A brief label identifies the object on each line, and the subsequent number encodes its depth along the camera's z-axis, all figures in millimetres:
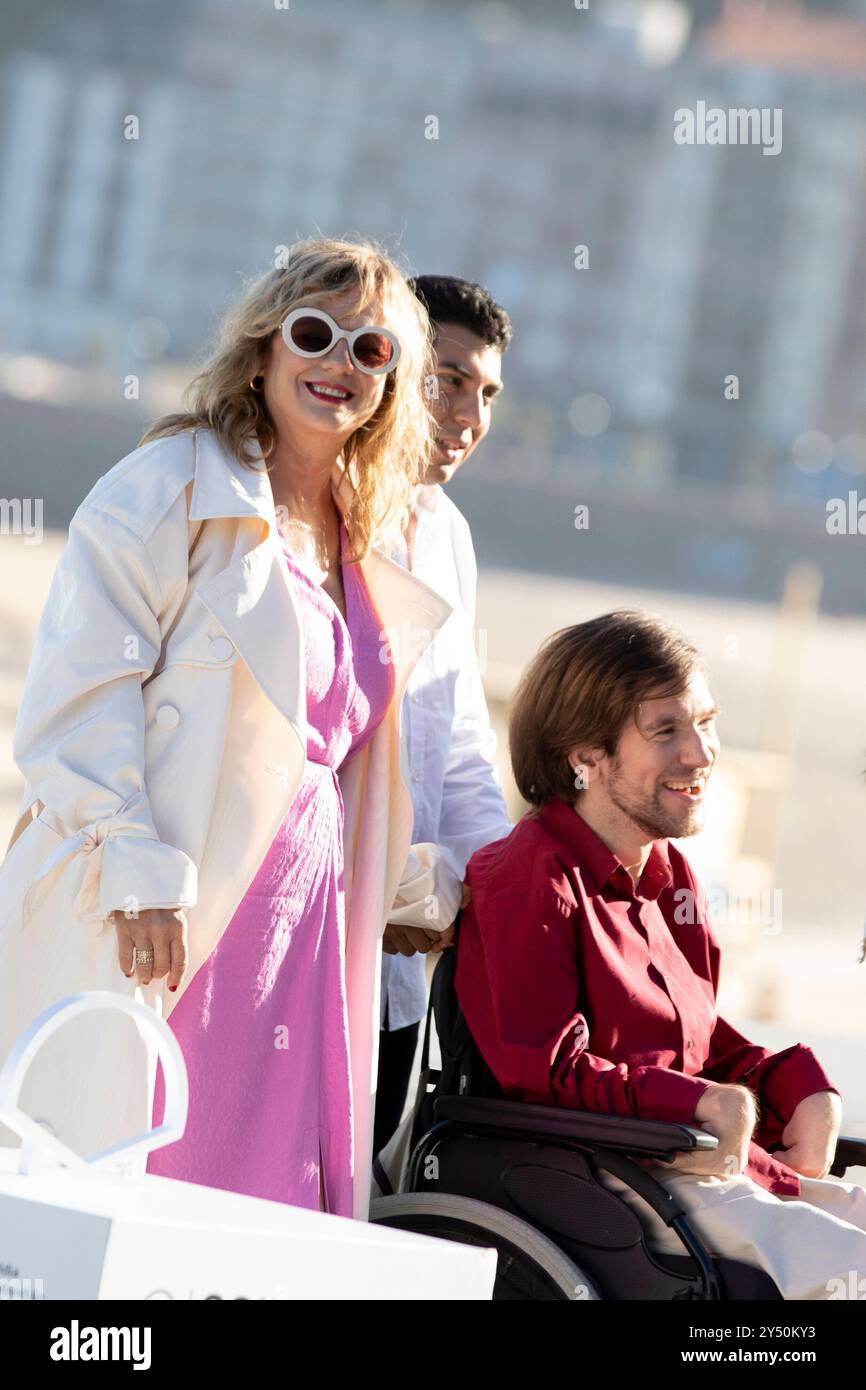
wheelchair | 6857
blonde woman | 6820
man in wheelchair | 6938
